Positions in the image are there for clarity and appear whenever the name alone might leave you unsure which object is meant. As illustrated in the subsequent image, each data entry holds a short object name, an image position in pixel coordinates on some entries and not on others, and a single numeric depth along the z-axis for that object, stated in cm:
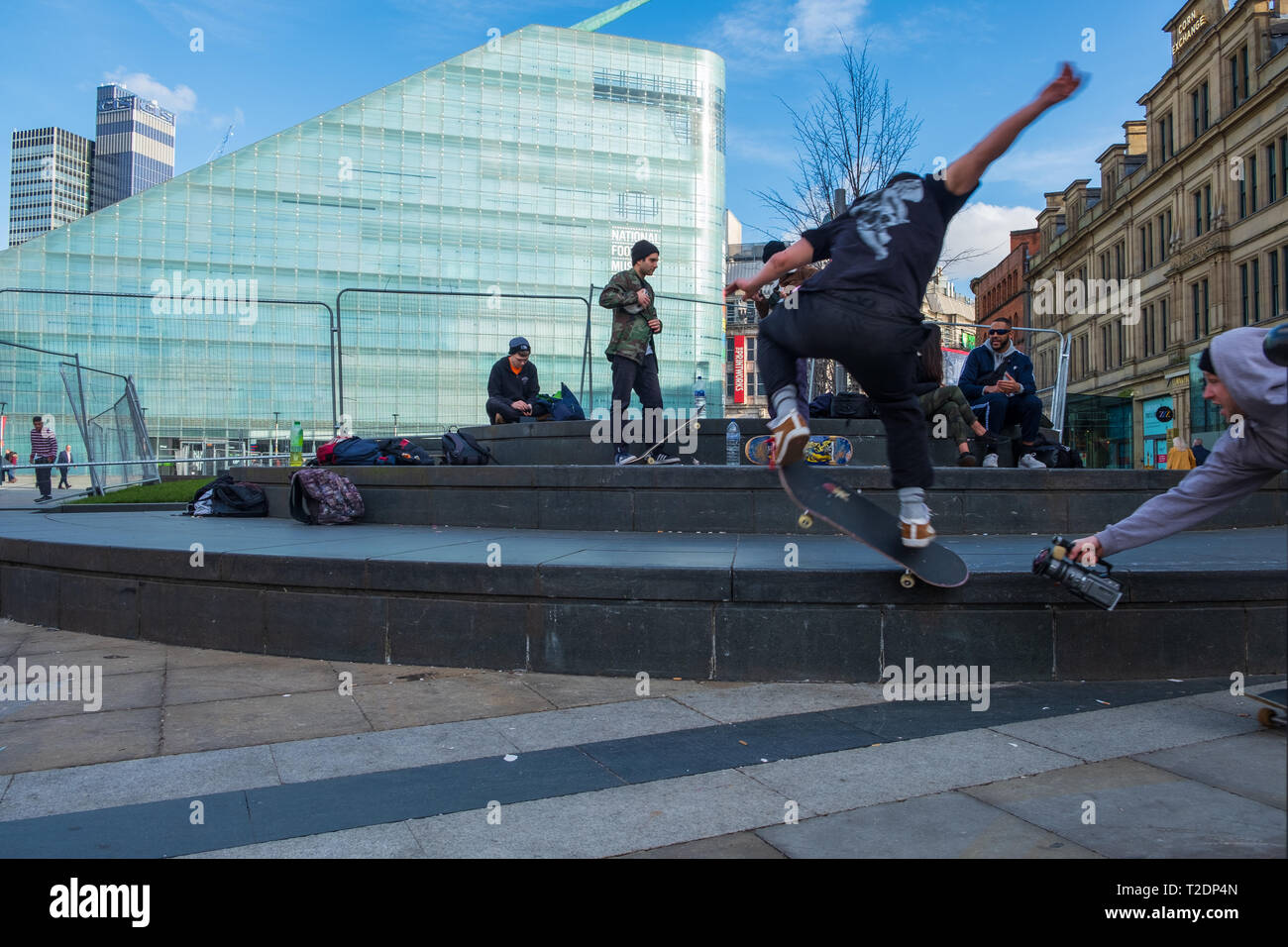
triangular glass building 1363
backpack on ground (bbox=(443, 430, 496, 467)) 887
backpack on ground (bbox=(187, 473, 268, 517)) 895
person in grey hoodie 297
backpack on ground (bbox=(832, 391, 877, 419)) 941
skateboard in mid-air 437
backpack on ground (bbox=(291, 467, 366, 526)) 768
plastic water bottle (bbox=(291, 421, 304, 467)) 1188
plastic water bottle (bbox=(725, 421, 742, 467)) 912
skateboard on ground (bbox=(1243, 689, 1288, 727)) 347
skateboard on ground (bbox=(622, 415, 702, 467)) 843
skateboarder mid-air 394
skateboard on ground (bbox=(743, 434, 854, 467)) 868
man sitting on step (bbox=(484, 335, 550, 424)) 1041
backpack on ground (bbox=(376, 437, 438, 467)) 894
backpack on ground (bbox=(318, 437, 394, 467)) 895
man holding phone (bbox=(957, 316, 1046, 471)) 880
